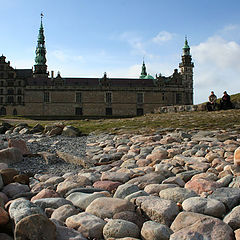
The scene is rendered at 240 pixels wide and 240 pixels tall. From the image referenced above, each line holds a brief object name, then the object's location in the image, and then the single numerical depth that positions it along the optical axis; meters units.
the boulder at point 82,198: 3.67
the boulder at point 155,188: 3.95
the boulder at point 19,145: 7.32
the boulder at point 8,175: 4.66
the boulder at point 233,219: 2.95
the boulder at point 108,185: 4.30
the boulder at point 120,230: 2.87
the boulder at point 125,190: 3.90
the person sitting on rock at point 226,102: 16.70
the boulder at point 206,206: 3.17
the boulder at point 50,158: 6.61
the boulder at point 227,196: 3.34
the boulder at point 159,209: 3.13
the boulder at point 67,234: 2.78
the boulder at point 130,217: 3.21
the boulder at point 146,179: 4.33
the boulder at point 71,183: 4.38
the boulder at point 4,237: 2.86
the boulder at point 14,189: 4.25
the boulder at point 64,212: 3.30
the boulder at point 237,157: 4.61
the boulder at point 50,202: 3.63
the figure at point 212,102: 17.05
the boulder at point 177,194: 3.59
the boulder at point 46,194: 3.96
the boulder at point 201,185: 3.82
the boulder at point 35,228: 2.64
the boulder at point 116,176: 4.66
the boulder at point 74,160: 6.09
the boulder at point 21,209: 2.96
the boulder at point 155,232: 2.79
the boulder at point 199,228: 2.69
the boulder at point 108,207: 3.32
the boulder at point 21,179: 4.77
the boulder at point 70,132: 11.16
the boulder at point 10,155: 6.41
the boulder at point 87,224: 2.96
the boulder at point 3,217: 3.01
